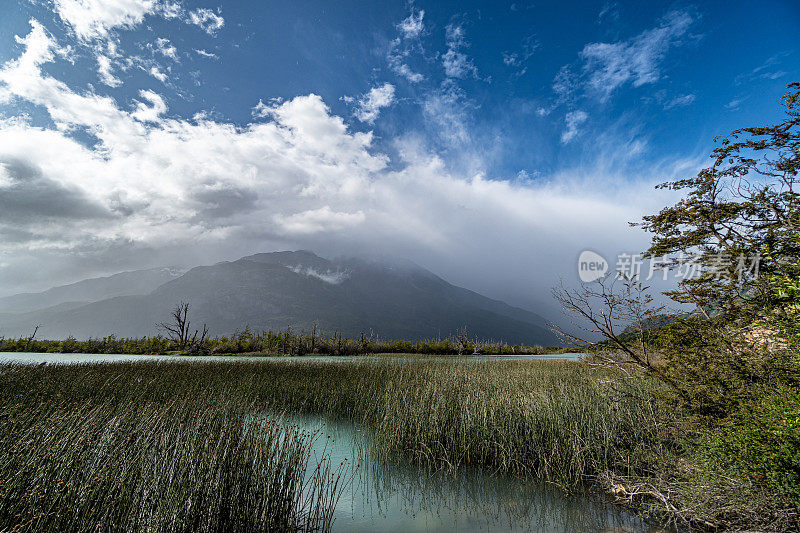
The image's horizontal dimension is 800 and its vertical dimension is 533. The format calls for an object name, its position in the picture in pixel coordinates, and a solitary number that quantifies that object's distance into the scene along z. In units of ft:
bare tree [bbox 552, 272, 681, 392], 16.15
